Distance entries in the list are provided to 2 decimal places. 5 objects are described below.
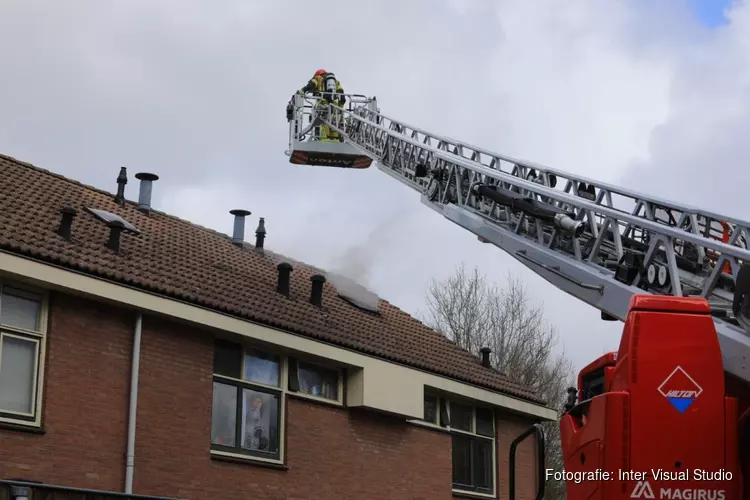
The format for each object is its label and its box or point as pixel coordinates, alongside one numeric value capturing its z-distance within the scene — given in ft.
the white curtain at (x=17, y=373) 39.73
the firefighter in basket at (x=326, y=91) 73.36
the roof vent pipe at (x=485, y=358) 70.79
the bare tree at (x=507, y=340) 123.13
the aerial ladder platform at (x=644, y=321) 25.04
